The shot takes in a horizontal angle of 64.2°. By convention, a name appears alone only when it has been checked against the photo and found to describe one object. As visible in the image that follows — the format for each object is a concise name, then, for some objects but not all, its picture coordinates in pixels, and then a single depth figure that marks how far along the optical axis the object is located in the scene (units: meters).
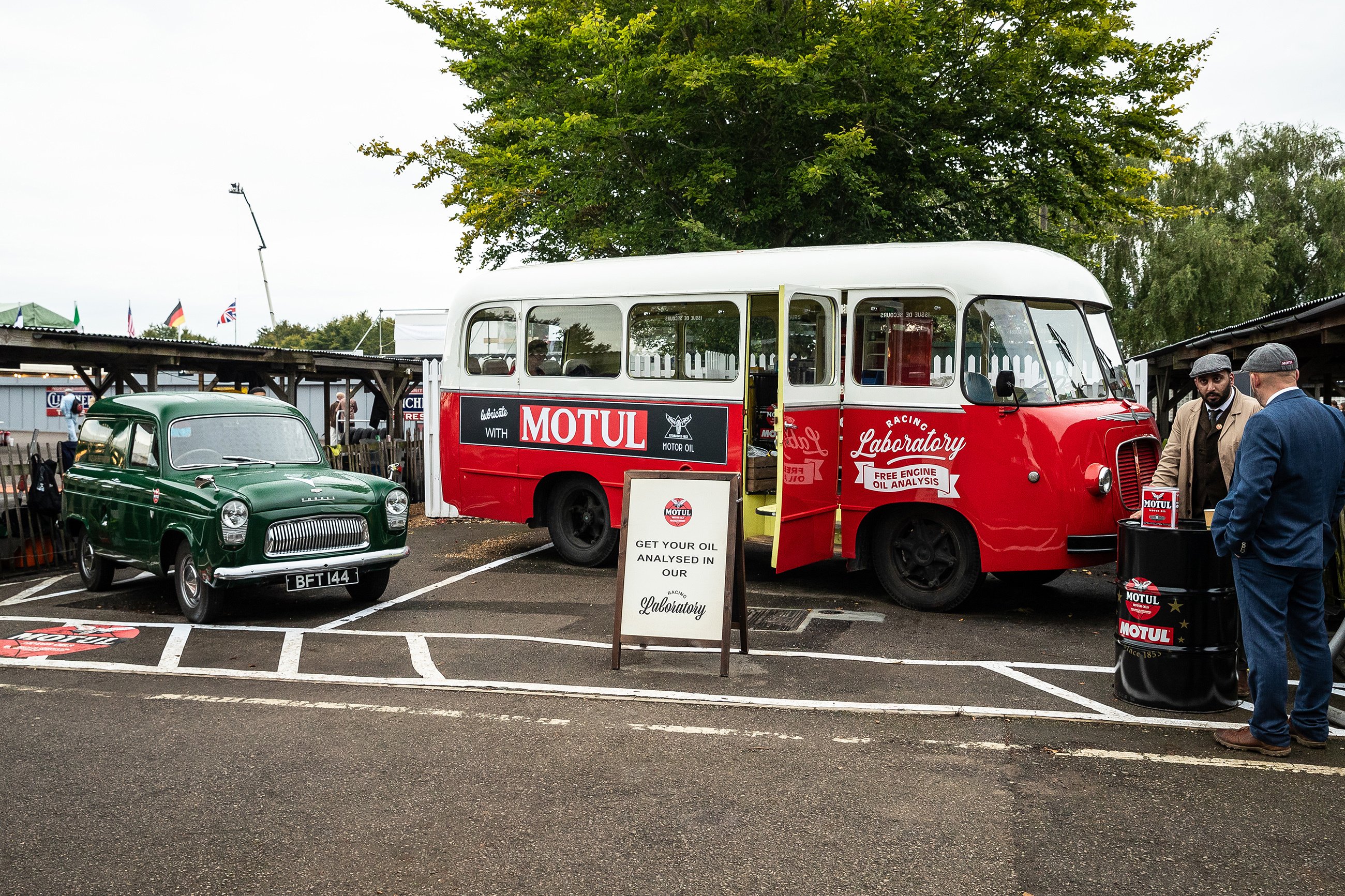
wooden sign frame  6.73
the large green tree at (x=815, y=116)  14.79
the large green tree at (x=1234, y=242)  28.95
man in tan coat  6.18
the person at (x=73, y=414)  18.50
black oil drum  5.65
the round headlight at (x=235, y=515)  8.26
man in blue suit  5.01
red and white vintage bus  8.23
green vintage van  8.38
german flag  31.72
